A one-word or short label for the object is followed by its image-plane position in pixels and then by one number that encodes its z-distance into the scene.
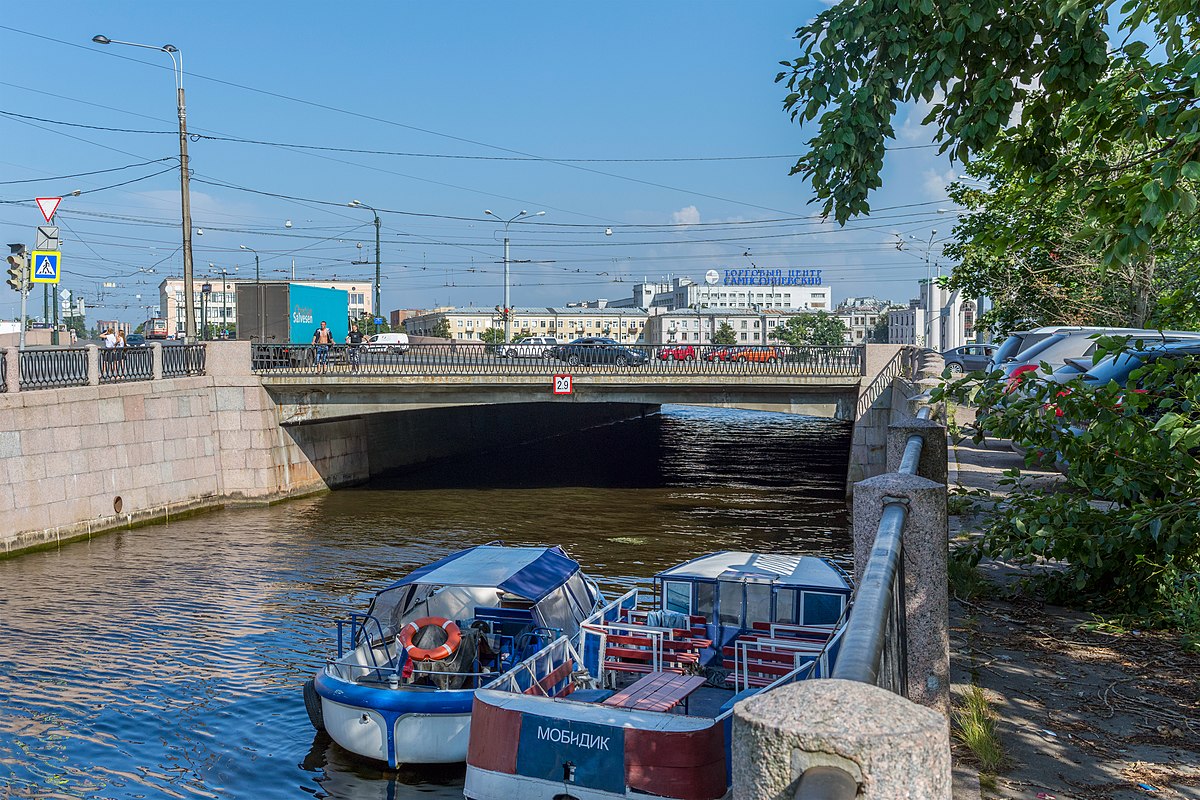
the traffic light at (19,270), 24.09
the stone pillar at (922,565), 4.87
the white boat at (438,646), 12.47
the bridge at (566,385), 32.69
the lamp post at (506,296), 60.41
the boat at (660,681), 9.38
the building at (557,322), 159.62
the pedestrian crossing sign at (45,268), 24.73
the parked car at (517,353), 33.69
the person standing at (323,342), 34.09
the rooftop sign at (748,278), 195.50
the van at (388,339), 58.72
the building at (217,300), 122.19
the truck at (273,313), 42.69
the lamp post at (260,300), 42.69
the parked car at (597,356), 34.31
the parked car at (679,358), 32.41
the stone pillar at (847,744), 1.89
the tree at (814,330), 156.76
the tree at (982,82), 6.27
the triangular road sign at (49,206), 23.77
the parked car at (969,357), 39.98
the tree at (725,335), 141.38
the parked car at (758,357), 33.34
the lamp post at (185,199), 31.94
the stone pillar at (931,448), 6.52
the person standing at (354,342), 34.12
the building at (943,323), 79.07
